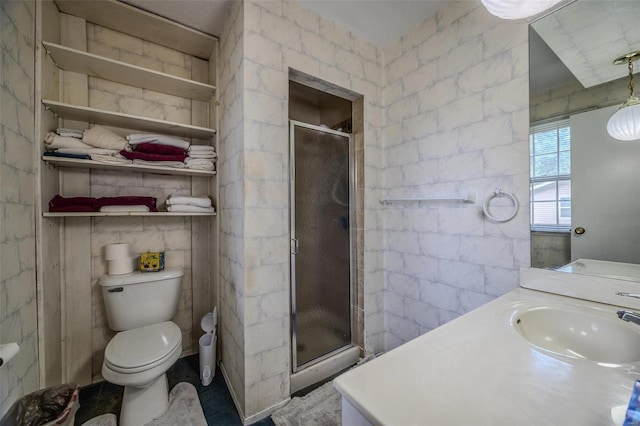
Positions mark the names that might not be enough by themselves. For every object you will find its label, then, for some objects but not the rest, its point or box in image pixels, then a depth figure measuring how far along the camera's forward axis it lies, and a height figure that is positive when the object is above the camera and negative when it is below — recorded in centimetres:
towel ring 132 +2
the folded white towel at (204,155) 188 +43
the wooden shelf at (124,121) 151 +64
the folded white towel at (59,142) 143 +42
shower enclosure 174 -25
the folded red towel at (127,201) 161 +8
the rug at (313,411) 143 -121
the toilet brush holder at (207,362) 176 -108
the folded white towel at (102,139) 159 +49
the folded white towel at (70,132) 151 +50
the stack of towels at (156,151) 169 +44
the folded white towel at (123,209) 161 +3
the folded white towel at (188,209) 181 +2
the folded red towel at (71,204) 146 +6
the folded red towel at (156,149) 172 +45
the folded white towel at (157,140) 170 +52
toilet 135 -79
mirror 103 +54
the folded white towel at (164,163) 170 +35
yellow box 181 -36
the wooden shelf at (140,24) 161 +134
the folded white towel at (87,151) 148 +39
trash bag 104 -85
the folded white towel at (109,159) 158 +35
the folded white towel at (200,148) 188 +49
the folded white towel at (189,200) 181 +9
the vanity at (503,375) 49 -40
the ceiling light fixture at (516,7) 83 +69
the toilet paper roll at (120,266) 172 -37
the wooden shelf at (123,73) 150 +96
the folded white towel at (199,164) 186 +37
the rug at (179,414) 143 -121
